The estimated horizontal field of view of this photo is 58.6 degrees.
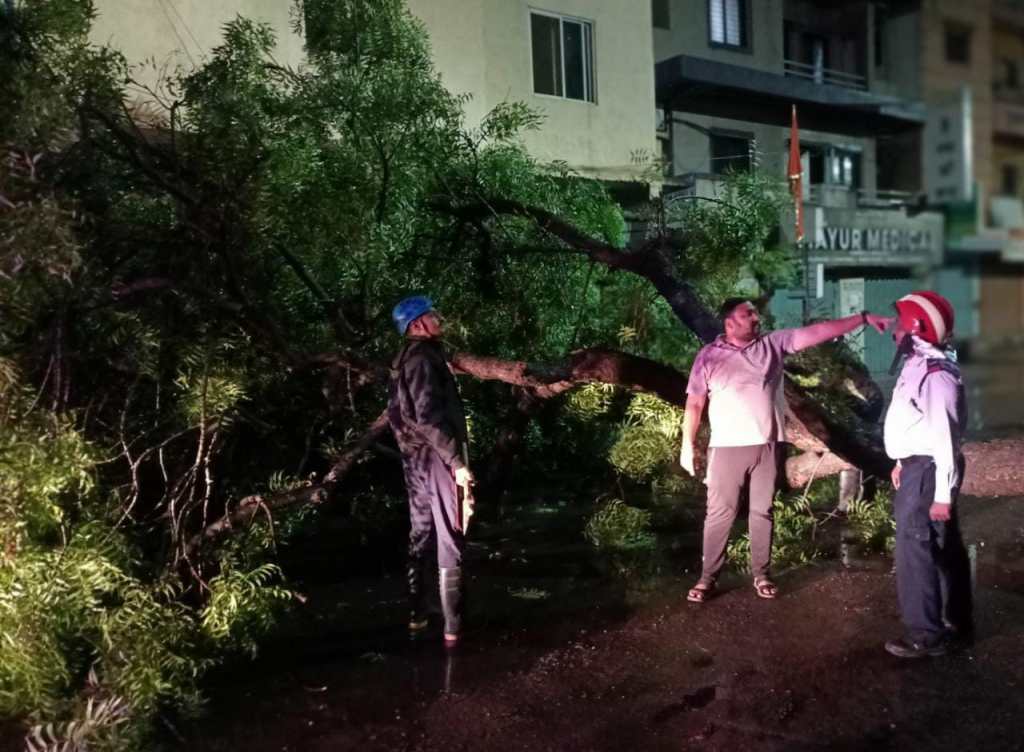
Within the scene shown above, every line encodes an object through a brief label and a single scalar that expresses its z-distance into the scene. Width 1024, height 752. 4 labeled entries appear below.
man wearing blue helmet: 4.42
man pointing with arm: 4.59
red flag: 7.39
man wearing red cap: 3.90
